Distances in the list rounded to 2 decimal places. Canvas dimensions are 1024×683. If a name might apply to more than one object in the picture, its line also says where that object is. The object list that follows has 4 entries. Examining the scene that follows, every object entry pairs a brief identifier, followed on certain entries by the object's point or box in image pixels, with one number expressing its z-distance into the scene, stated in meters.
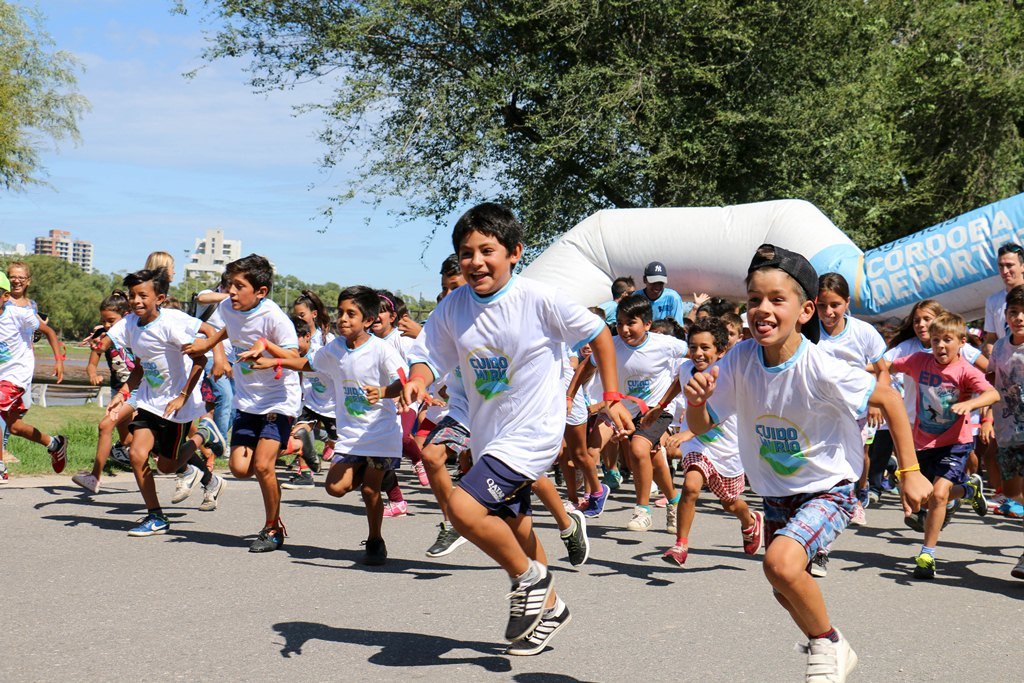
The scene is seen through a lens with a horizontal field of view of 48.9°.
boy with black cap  4.21
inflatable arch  11.98
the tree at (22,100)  24.64
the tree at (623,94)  18.98
